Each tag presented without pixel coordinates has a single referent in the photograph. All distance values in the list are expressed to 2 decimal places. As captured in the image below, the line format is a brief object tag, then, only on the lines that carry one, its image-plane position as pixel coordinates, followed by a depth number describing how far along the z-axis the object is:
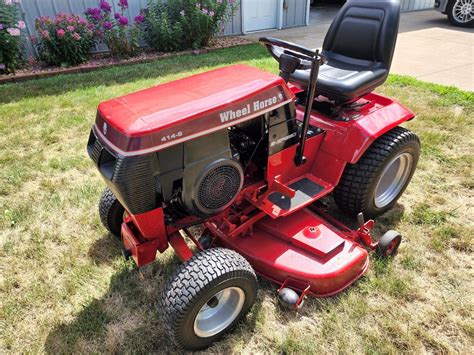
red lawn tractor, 1.69
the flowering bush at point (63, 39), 5.77
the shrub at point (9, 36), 5.31
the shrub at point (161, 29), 6.50
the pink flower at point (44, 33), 5.62
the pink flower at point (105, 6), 6.02
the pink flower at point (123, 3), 6.20
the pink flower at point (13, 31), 5.27
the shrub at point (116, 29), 6.08
